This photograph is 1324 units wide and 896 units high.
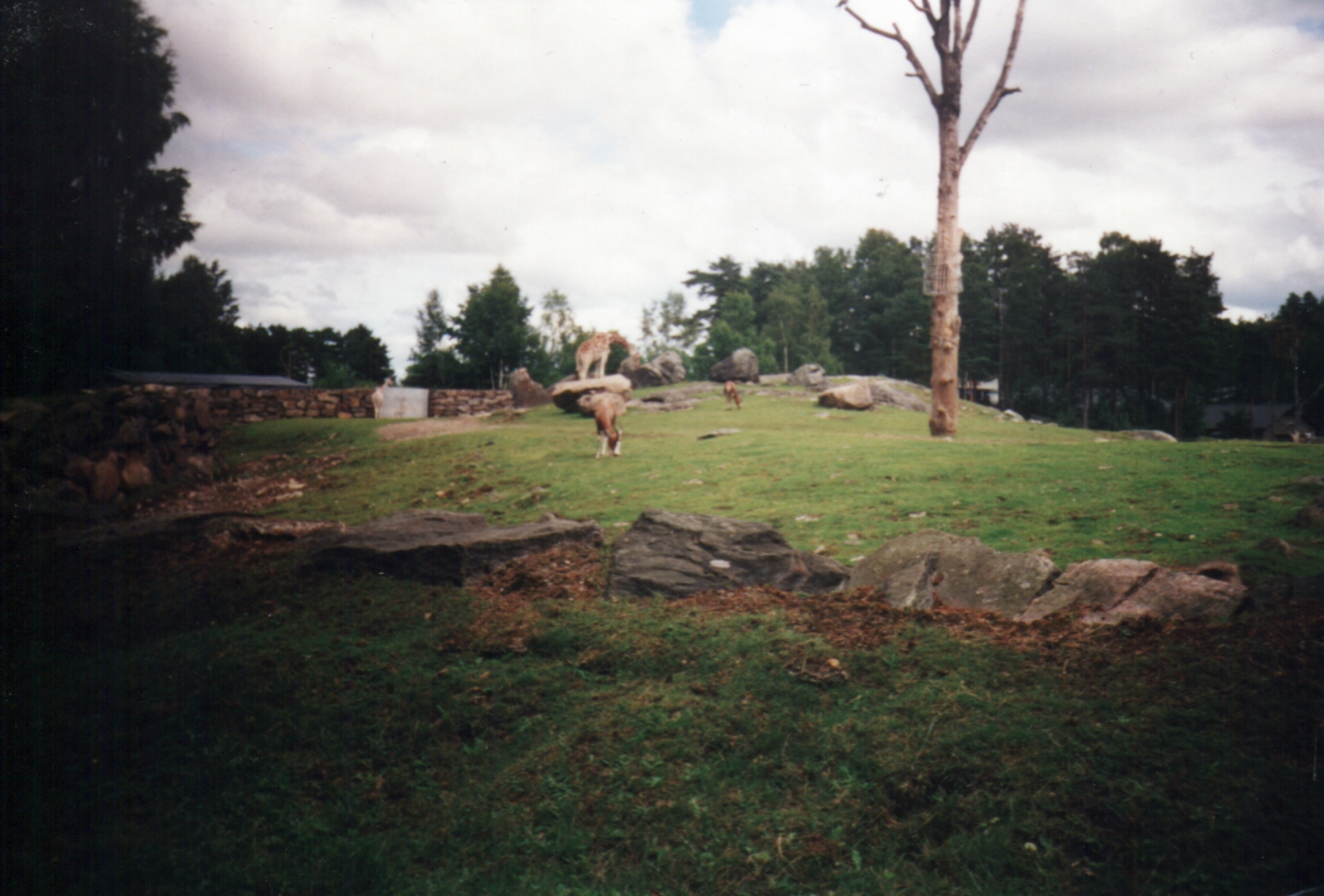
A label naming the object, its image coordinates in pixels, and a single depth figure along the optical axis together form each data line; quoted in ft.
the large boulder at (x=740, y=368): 143.64
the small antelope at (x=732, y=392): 97.96
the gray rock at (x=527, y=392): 79.71
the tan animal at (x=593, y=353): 98.48
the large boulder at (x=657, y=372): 141.49
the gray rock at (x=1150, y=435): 63.93
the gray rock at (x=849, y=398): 95.04
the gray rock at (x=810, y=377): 135.54
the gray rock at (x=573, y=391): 86.79
